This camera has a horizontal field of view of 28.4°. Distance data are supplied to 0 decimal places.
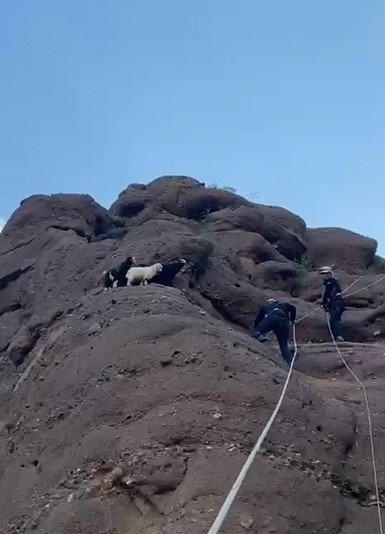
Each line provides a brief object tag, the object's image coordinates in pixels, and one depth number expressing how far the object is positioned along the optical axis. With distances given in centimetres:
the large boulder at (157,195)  2611
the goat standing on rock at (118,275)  1658
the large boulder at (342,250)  2672
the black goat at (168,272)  1652
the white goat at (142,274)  1603
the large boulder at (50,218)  2292
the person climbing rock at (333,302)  1944
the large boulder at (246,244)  2347
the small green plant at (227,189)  2744
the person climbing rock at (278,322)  1574
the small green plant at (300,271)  2365
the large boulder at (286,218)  2819
